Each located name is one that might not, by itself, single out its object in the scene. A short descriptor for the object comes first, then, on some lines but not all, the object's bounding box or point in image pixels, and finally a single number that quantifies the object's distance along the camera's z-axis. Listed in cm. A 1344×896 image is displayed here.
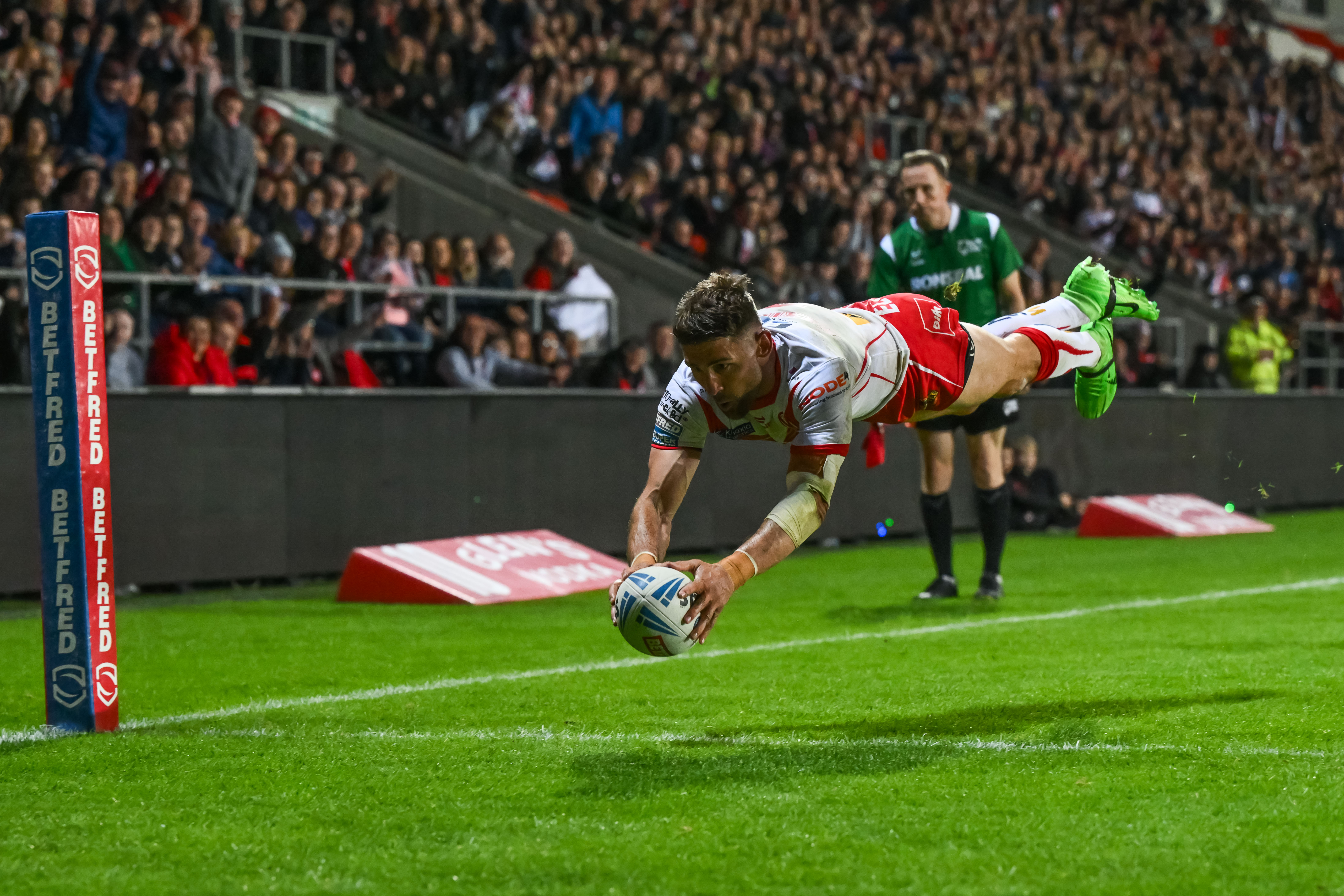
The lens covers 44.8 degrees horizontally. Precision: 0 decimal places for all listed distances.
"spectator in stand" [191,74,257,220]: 1366
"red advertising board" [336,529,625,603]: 1052
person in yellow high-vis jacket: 1958
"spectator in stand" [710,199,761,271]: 1750
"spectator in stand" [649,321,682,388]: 1453
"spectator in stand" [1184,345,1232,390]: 1884
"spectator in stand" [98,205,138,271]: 1188
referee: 943
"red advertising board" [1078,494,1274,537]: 1518
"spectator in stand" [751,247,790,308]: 1642
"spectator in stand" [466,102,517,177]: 1706
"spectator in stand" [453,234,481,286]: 1424
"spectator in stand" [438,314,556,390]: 1288
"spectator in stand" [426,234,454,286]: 1404
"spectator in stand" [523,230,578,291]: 1490
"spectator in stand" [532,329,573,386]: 1370
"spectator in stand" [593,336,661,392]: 1393
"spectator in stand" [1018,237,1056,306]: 1717
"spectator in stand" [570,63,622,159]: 1803
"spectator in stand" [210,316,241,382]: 1164
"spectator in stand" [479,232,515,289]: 1454
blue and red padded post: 559
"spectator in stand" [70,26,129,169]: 1351
